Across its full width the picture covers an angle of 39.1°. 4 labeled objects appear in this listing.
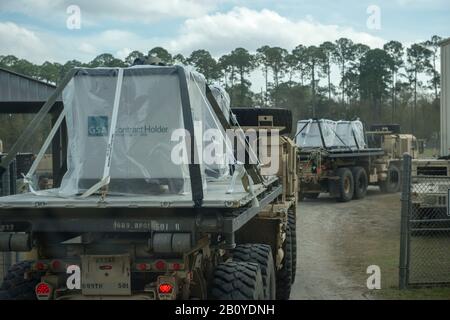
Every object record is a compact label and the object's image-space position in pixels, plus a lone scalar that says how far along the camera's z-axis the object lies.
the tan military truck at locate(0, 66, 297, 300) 4.72
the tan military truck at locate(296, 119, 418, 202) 20.69
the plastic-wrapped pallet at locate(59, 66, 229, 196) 5.28
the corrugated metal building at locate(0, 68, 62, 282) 9.74
